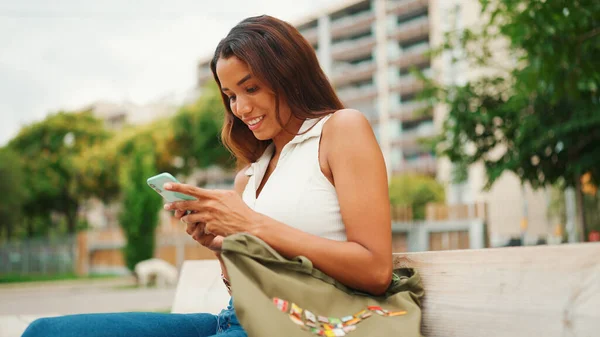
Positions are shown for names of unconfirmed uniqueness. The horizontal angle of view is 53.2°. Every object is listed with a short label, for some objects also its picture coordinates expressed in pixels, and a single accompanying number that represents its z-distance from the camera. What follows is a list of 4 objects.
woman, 1.49
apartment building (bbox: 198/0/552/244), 45.53
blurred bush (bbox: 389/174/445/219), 36.38
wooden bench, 1.28
